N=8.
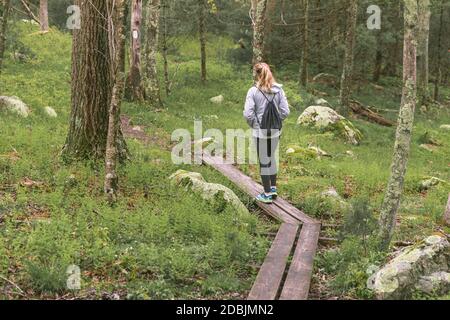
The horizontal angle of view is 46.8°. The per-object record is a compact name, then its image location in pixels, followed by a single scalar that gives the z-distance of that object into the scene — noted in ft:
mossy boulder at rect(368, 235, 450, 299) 19.20
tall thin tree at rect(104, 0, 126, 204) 26.94
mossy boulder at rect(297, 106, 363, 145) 60.39
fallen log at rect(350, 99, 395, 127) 79.10
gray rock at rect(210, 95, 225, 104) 72.48
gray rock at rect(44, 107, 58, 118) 48.56
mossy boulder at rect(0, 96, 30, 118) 45.83
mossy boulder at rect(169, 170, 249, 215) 28.99
